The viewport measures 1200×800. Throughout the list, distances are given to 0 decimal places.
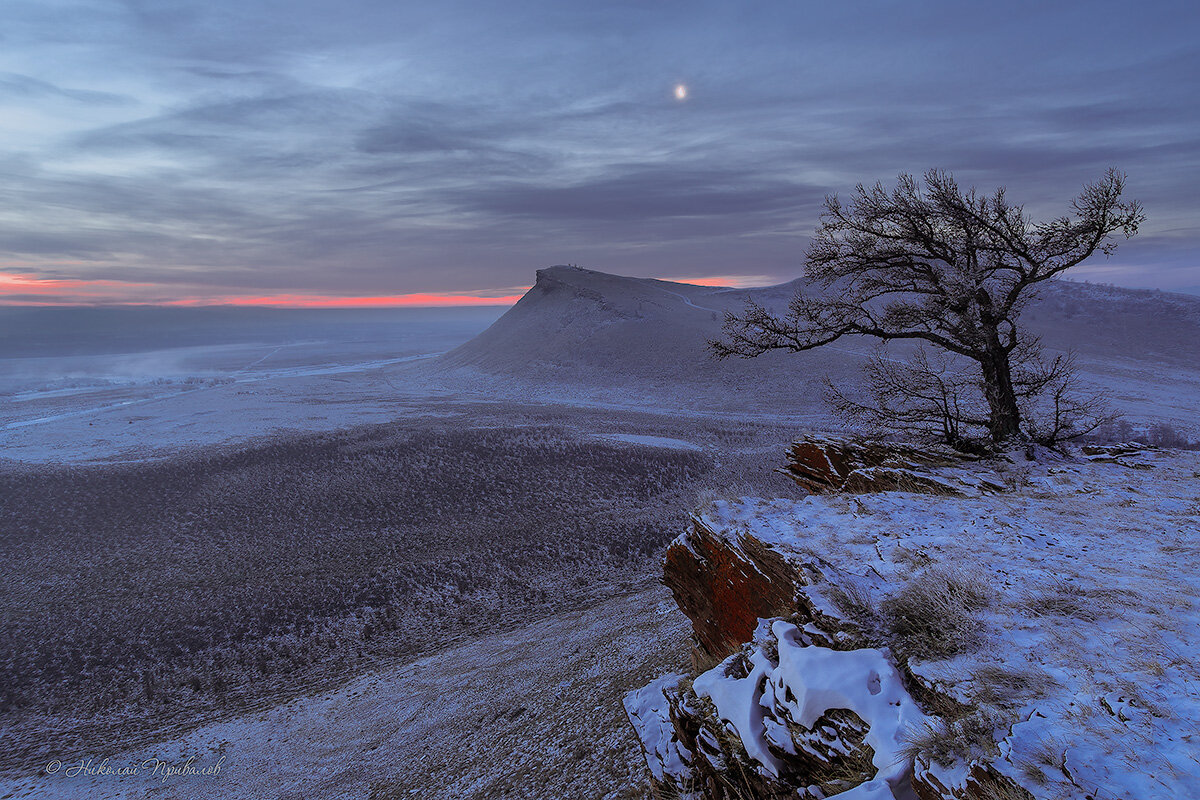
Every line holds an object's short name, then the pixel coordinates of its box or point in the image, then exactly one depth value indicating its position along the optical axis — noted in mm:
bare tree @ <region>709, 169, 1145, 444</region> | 10977
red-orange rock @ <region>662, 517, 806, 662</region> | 6723
